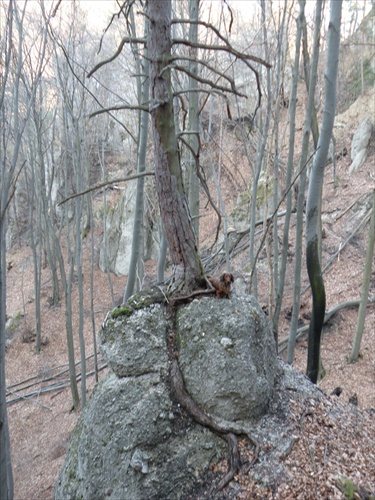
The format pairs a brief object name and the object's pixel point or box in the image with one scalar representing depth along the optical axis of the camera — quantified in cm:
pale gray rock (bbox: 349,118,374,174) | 1181
